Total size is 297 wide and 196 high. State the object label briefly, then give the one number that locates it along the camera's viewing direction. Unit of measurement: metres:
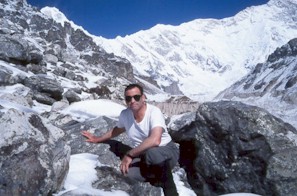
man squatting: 4.43
